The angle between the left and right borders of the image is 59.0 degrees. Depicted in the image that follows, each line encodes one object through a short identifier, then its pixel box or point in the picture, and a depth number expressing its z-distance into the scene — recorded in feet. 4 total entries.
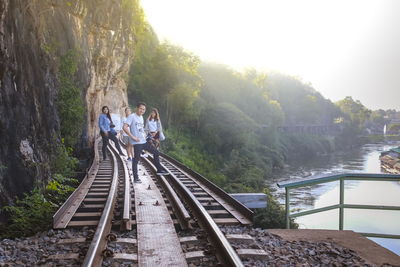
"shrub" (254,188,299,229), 34.45
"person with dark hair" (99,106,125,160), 40.07
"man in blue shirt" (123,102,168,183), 27.86
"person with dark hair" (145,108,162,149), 30.45
